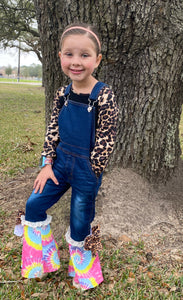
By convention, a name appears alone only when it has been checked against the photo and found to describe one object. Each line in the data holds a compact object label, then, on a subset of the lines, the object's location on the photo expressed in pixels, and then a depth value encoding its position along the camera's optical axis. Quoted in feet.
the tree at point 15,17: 40.37
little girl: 5.53
